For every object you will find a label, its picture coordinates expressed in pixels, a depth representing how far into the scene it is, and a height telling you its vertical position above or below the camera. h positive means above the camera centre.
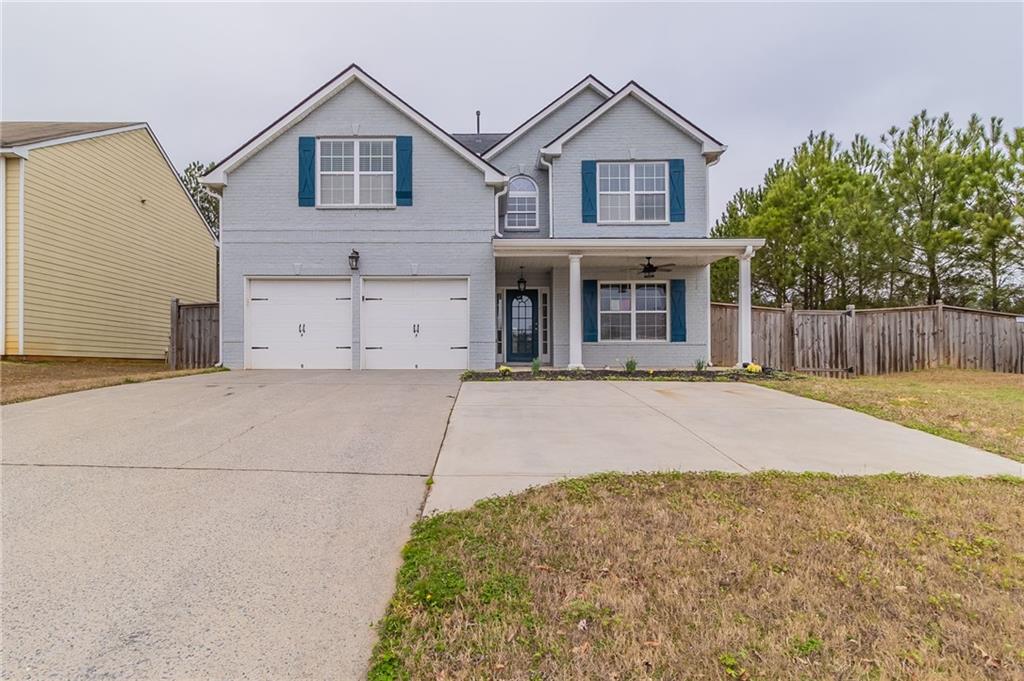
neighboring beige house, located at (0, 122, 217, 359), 11.73 +3.11
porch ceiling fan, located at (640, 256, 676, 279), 11.99 +1.98
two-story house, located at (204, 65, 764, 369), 11.41 +2.41
